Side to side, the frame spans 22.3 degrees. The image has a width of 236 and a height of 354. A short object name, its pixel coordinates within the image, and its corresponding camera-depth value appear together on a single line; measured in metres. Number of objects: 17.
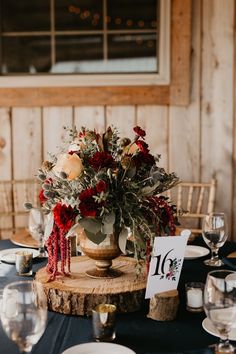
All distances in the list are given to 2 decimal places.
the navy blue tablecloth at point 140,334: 1.46
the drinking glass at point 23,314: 1.32
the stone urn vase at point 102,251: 1.80
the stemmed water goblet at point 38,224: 2.32
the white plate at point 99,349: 1.41
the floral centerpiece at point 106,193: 1.69
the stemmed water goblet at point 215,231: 2.14
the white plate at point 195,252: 2.25
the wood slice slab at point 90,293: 1.71
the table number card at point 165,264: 1.69
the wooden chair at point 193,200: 3.32
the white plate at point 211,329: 1.51
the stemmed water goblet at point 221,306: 1.39
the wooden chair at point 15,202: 3.28
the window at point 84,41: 3.38
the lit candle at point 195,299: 1.71
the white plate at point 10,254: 2.19
